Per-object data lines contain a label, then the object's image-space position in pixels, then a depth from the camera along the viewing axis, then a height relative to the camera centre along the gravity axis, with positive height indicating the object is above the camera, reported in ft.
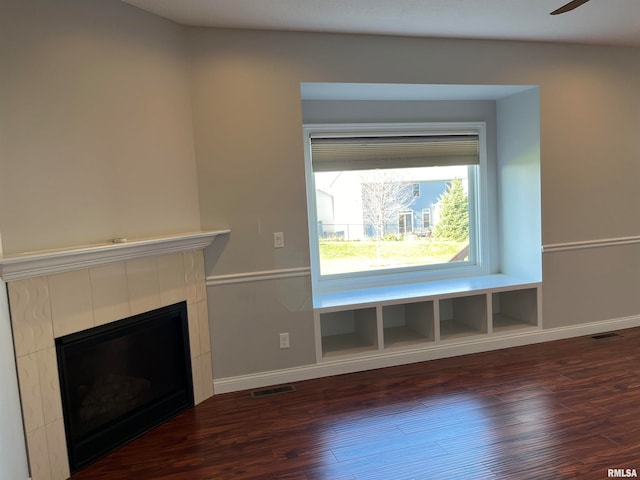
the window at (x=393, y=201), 13.47 +0.25
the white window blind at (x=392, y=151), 13.29 +1.77
